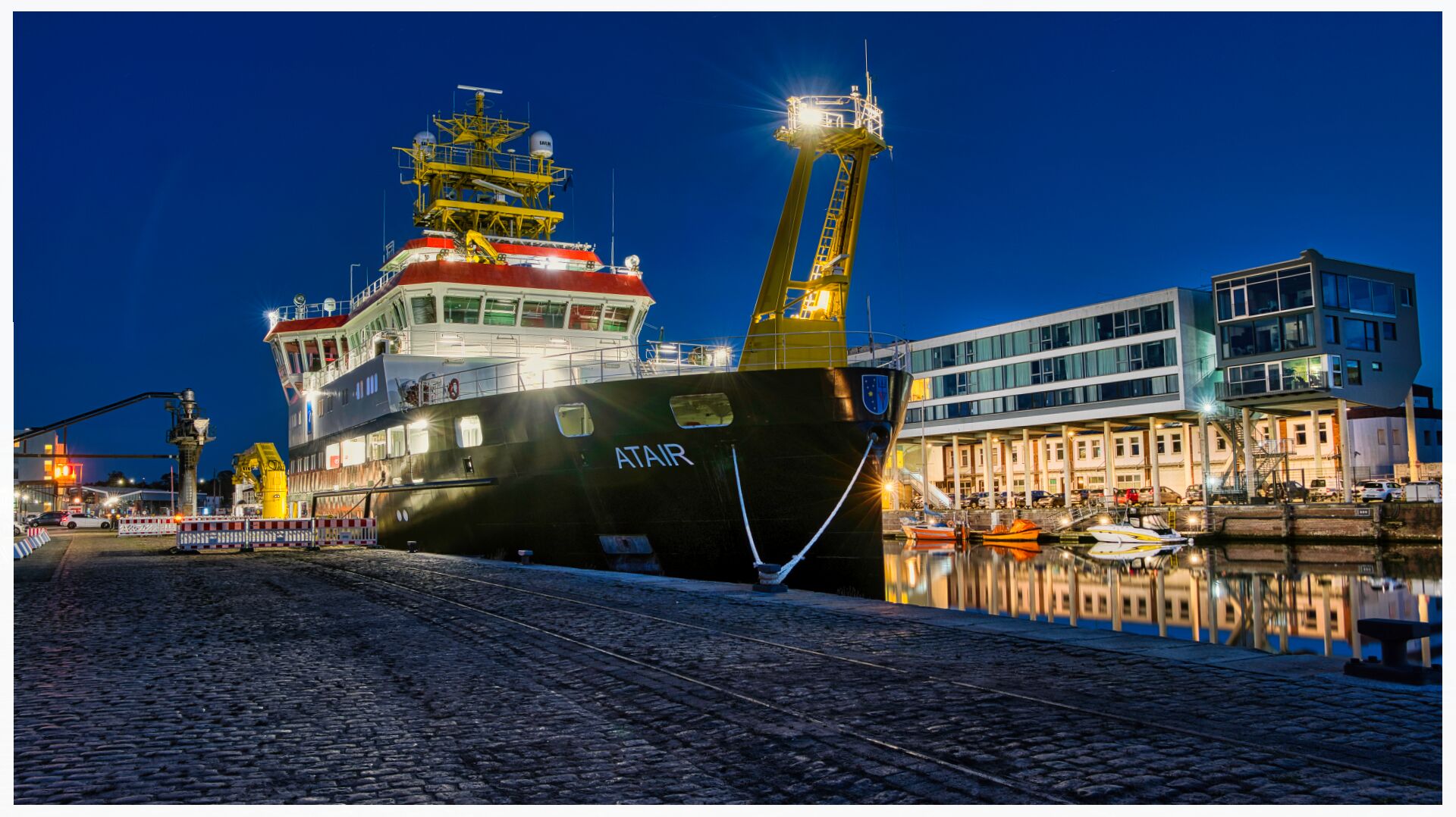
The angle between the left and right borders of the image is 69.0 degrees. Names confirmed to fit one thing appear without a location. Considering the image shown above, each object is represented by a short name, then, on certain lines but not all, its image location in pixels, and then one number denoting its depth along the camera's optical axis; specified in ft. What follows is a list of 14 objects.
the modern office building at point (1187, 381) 168.86
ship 58.49
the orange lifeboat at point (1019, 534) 165.58
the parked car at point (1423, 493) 150.80
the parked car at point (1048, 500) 208.71
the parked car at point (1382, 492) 162.09
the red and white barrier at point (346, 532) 89.45
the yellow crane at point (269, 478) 143.84
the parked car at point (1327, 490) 168.55
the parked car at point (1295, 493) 167.32
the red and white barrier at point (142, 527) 134.00
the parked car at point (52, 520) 226.58
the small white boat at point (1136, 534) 143.43
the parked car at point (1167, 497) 201.00
